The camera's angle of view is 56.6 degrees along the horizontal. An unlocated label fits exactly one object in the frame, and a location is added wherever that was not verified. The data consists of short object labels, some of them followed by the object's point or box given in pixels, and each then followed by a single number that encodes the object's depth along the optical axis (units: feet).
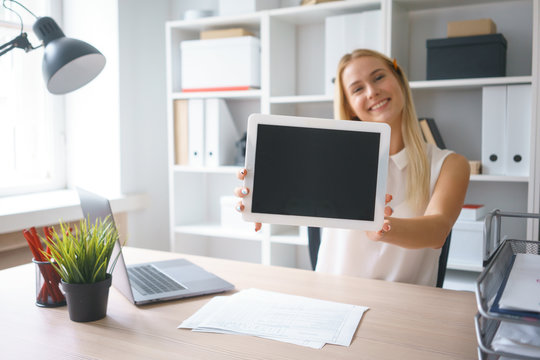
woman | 5.12
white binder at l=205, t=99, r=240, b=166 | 8.51
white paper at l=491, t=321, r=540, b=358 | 2.10
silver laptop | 3.77
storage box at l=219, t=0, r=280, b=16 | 8.23
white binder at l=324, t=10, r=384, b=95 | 7.25
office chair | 5.58
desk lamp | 4.08
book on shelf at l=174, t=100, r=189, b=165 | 8.75
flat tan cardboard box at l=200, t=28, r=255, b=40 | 8.30
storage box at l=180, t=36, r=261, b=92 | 8.19
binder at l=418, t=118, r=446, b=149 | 7.18
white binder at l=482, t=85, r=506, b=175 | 6.61
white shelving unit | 7.14
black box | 6.60
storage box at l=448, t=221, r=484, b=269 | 6.81
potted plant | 3.35
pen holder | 3.70
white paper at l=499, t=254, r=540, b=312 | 2.05
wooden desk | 2.93
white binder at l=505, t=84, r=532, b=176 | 6.46
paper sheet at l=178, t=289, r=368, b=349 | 3.15
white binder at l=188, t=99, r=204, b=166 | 8.62
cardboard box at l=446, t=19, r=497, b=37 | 6.57
